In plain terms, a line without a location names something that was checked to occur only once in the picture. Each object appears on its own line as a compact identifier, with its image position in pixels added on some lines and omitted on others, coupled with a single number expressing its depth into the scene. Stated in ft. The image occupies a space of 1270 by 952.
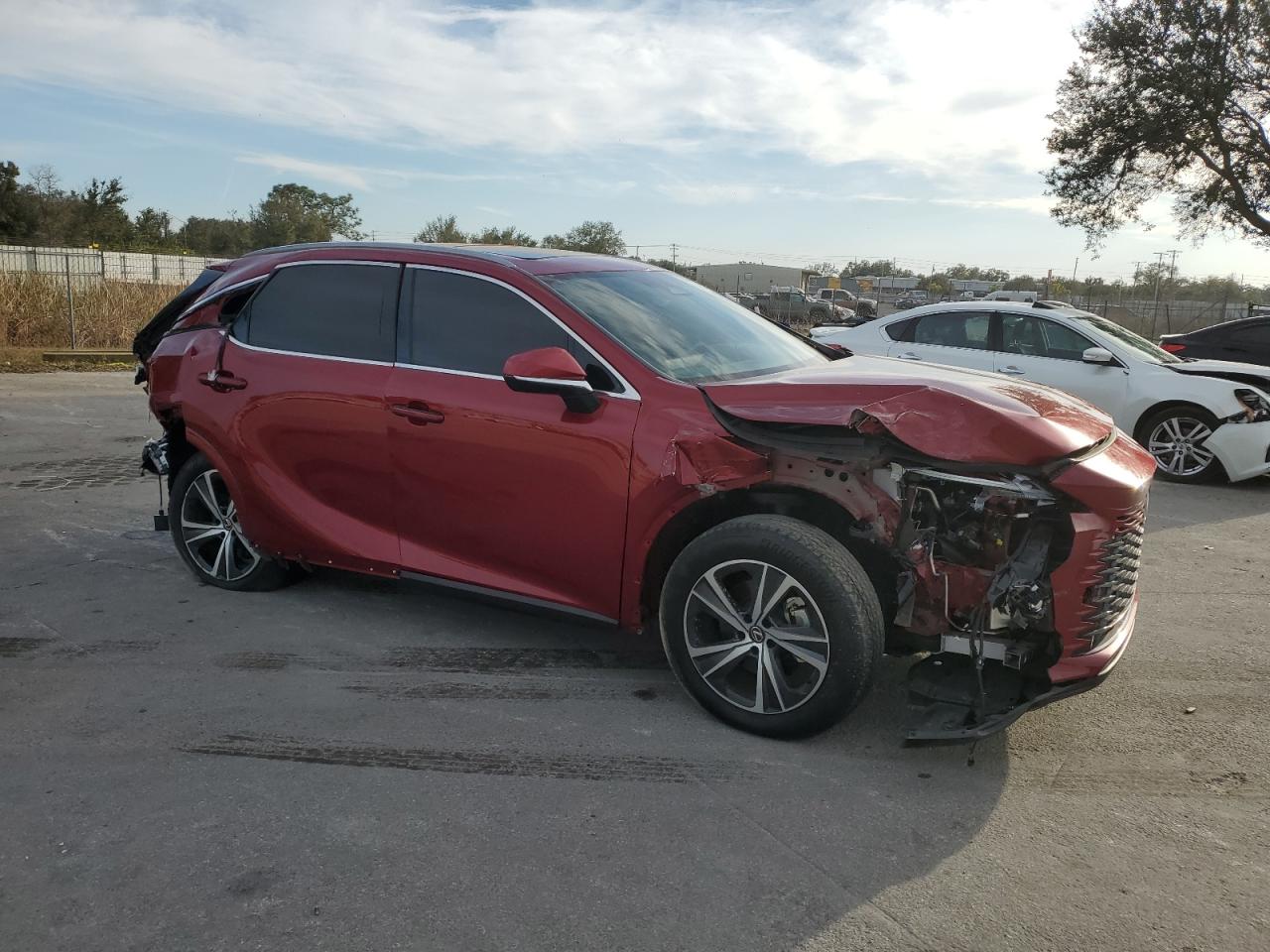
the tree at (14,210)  197.06
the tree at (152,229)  234.79
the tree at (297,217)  228.02
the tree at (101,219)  217.15
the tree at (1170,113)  73.87
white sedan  29.60
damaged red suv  11.32
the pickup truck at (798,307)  117.29
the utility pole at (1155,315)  97.60
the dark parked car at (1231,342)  40.73
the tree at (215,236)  243.40
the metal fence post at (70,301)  61.97
